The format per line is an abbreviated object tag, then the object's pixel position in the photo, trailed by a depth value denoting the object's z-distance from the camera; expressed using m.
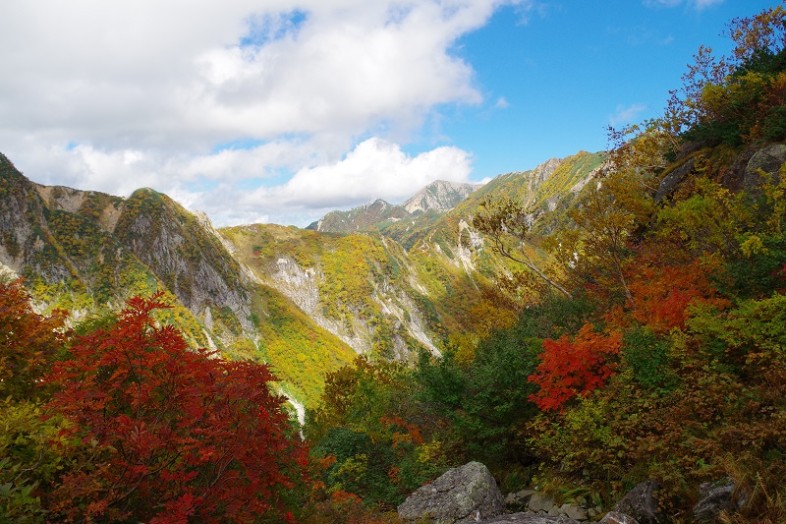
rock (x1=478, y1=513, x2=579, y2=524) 8.21
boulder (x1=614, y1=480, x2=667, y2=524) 7.30
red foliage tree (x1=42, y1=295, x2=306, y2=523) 5.64
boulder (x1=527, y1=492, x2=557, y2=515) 9.55
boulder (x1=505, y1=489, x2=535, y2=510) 10.51
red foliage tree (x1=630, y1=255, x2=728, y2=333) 11.32
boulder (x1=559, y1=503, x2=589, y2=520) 8.70
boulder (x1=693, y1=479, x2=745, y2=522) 6.44
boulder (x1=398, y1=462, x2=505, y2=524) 10.01
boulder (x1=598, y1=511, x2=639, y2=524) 7.27
